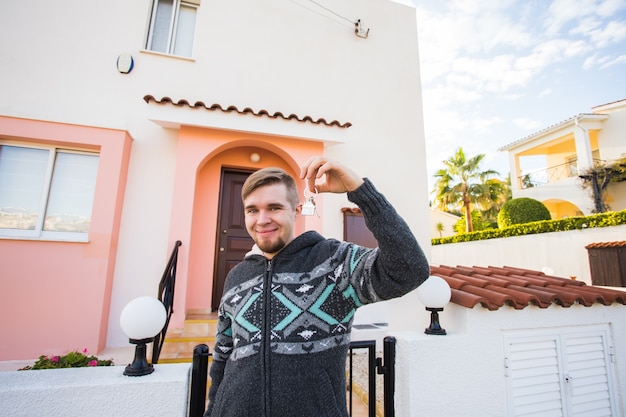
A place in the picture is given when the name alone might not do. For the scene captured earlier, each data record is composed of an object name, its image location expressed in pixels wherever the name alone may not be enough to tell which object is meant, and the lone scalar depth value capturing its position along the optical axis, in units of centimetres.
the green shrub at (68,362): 238
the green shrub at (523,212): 1223
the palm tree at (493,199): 1720
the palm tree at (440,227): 2400
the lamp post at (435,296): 200
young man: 103
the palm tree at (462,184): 1741
